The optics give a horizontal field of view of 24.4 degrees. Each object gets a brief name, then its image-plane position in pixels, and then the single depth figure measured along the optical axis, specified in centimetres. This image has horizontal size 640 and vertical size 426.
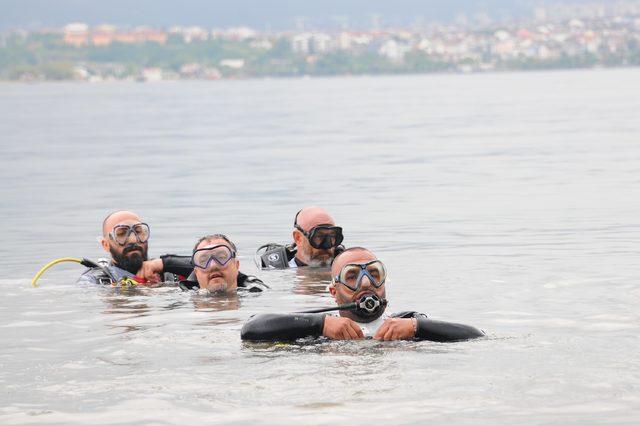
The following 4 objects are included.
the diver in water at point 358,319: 1014
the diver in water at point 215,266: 1315
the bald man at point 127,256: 1420
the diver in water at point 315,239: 1564
